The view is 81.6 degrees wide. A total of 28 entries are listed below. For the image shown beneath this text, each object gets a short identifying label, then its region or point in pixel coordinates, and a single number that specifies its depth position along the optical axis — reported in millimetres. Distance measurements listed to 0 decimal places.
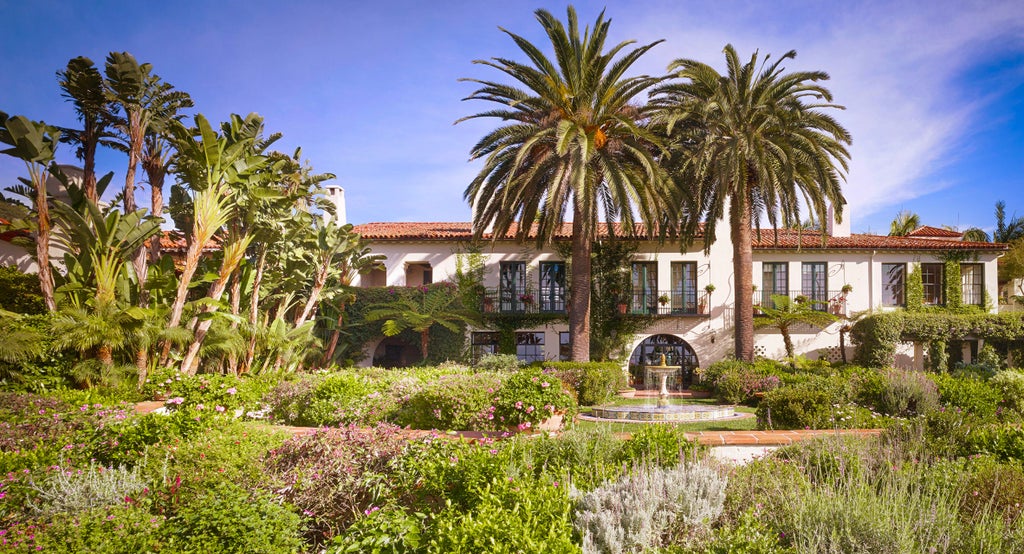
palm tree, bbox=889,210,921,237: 36688
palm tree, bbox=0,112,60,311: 11234
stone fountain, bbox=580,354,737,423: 11930
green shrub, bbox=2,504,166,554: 3917
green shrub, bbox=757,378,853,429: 9602
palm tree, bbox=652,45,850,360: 17422
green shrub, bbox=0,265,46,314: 12906
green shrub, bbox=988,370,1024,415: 11516
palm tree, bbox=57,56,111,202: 13477
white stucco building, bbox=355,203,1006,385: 22781
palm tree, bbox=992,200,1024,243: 35188
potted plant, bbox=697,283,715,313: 22953
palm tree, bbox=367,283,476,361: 19797
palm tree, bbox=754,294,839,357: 21312
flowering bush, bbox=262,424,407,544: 5133
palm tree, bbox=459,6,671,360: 15656
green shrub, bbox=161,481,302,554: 4066
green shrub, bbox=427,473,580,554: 3551
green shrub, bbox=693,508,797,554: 3746
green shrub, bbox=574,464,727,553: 3951
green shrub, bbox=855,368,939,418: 9820
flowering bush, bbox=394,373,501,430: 8633
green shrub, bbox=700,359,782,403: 15844
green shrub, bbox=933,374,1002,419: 10320
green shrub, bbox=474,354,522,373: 17703
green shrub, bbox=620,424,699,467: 5477
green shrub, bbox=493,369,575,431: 8172
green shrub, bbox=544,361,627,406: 15781
